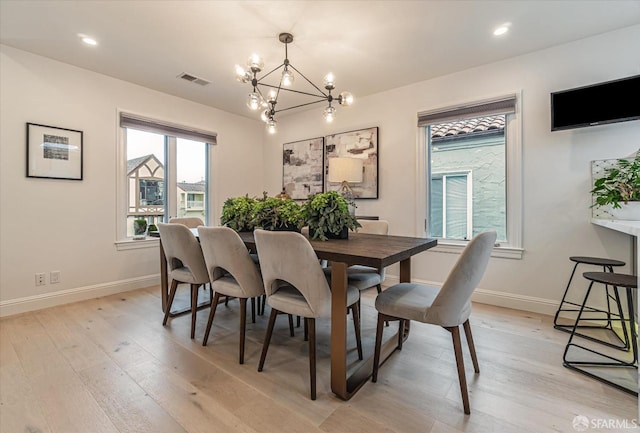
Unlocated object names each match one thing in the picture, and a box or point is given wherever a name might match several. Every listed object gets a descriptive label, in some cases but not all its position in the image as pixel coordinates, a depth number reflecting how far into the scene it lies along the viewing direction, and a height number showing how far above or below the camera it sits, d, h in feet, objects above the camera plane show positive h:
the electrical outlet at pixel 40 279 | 9.72 -2.10
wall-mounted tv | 7.73 +3.17
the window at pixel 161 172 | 11.91 +2.04
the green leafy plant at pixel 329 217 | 6.62 +0.00
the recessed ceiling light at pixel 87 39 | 8.50 +5.30
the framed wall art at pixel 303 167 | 14.58 +2.60
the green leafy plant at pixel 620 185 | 7.24 +0.85
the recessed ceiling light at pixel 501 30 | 7.95 +5.27
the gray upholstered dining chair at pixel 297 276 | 5.09 -1.10
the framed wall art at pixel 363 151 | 12.71 +2.99
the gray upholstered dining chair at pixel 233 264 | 6.28 -1.07
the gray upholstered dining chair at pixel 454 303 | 4.69 -1.59
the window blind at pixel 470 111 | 9.78 +3.85
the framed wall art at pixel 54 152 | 9.54 +2.21
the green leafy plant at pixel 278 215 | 7.25 +0.05
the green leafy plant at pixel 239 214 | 8.37 +0.08
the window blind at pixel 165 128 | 11.65 +3.90
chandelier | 7.04 +3.49
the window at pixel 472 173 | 9.87 +1.66
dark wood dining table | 4.91 -1.07
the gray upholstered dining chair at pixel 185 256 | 7.52 -1.06
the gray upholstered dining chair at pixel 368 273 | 7.20 -1.54
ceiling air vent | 11.03 +5.40
